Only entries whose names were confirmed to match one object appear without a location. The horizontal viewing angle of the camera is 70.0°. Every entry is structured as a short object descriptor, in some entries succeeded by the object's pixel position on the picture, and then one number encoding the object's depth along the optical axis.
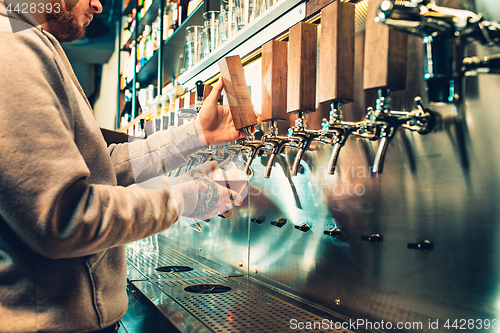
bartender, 0.52
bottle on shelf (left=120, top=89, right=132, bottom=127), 3.99
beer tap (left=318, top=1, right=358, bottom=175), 0.88
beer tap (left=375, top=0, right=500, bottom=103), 0.55
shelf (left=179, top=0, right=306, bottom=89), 1.24
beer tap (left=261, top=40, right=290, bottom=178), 1.18
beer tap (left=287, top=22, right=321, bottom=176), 1.03
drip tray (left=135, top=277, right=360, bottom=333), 0.94
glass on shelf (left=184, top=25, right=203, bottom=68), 2.08
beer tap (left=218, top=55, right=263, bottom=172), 1.12
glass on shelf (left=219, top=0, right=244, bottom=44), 1.61
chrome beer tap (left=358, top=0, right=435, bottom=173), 0.77
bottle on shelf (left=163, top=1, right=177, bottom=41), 2.59
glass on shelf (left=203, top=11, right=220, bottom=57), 1.85
